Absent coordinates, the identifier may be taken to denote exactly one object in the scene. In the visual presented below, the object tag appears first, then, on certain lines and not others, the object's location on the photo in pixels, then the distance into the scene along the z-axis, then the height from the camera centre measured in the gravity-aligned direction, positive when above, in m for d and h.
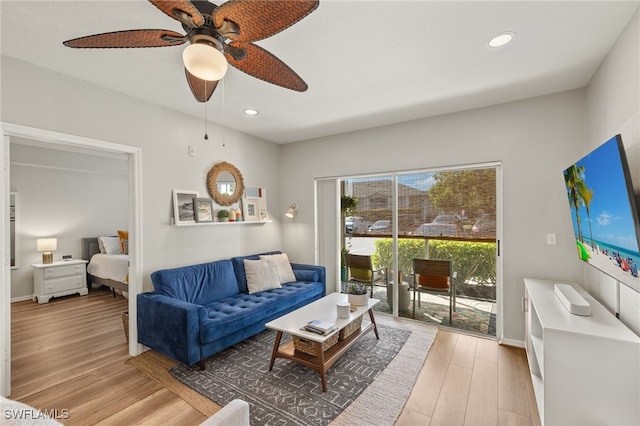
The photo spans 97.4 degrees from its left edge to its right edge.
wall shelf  3.25 -0.08
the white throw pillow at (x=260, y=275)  3.52 -0.75
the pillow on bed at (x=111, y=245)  5.29 -0.50
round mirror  3.59 +0.45
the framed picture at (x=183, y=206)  3.16 +0.13
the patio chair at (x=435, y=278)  3.45 -0.80
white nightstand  4.49 -1.00
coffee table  2.23 -0.95
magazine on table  2.24 -0.91
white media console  1.51 -0.90
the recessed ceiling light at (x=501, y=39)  1.85 +1.18
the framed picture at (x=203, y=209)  3.37 +0.10
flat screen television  1.35 +0.01
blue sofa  2.46 -0.95
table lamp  4.66 -0.46
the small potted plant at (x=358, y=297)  2.87 -0.84
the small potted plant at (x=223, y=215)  3.63 +0.03
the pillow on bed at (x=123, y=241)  5.38 -0.43
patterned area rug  1.96 -1.37
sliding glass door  3.37 -0.28
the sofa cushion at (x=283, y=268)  3.90 -0.73
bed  4.57 -0.83
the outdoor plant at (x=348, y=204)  4.24 +0.18
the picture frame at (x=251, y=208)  4.03 +0.13
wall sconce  4.46 +0.08
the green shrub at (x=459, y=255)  3.43 -0.53
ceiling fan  1.09 +0.83
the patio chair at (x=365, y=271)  3.93 -0.80
